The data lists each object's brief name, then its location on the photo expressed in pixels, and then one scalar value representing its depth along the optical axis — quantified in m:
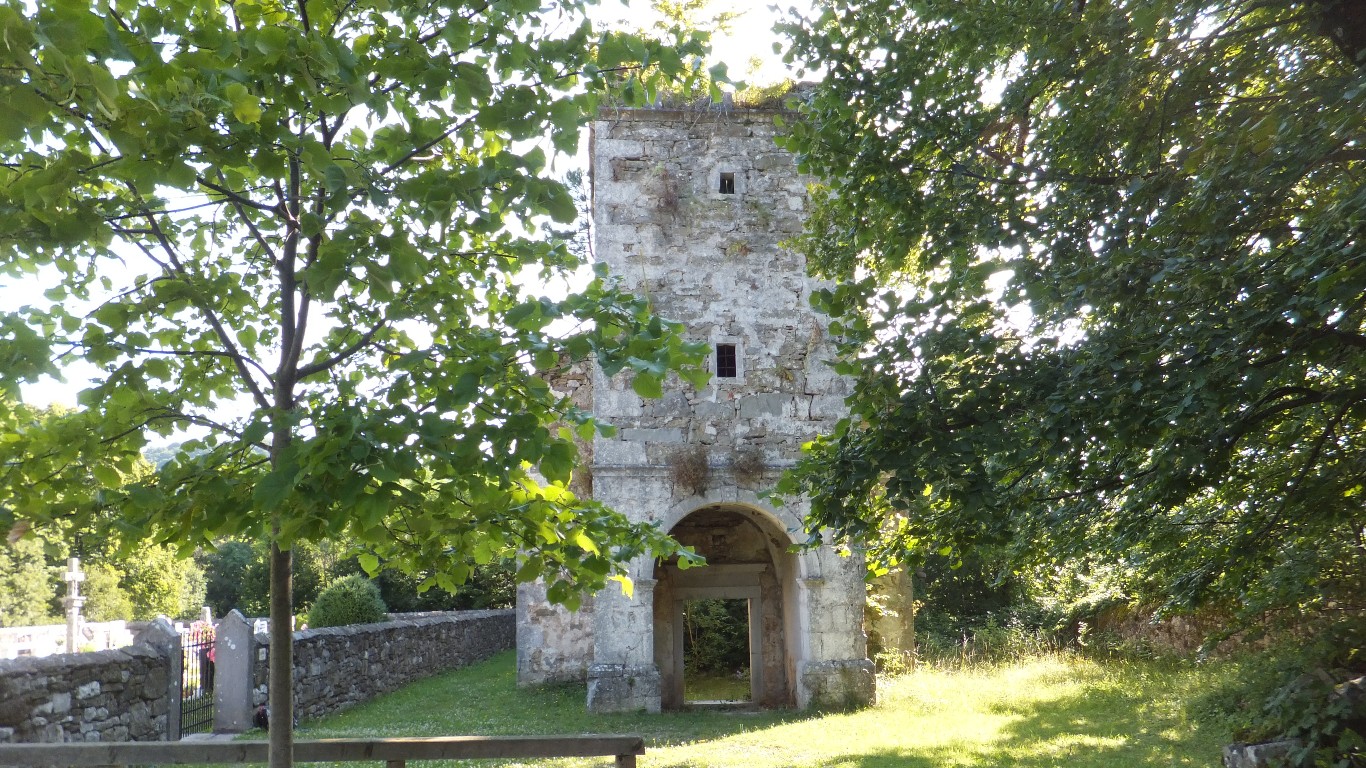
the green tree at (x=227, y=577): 44.90
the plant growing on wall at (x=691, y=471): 11.97
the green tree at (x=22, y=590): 36.38
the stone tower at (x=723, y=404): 11.81
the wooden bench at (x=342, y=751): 4.61
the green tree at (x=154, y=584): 40.09
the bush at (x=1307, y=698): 5.73
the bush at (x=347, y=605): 15.97
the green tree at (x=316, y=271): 2.82
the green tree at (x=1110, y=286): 4.23
